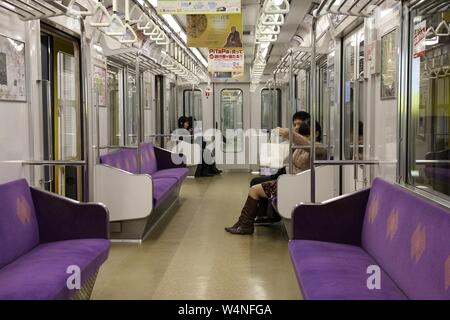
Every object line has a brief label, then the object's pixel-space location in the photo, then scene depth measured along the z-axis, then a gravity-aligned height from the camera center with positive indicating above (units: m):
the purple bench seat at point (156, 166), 6.27 -0.43
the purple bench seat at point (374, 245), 2.50 -0.64
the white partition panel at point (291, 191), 5.33 -0.54
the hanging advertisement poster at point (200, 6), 5.23 +1.23
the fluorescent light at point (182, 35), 9.88 +1.84
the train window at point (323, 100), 6.84 +0.44
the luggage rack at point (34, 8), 3.64 +0.88
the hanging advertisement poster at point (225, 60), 10.99 +1.50
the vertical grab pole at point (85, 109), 4.05 +0.22
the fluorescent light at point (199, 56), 13.09 +2.04
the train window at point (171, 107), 11.12 +0.60
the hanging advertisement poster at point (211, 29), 7.30 +1.40
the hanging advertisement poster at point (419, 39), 3.32 +0.57
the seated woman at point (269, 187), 5.88 -0.56
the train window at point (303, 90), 8.23 +0.68
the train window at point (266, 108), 13.27 +0.66
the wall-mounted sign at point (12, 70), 3.70 +0.48
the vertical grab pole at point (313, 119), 4.09 +0.12
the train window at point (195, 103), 13.34 +0.80
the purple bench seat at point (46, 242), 2.82 -0.70
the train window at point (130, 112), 7.76 +0.35
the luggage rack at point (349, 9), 3.86 +0.93
